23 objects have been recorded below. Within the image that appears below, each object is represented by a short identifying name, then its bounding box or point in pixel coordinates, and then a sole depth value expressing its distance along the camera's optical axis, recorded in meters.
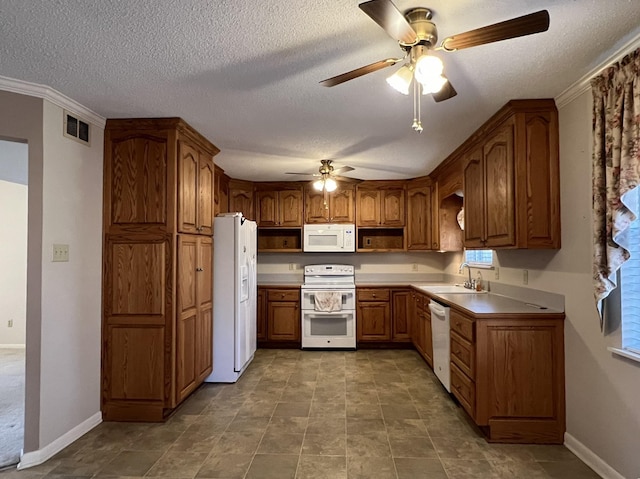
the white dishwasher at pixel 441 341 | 3.10
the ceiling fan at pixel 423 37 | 1.22
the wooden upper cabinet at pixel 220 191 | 4.34
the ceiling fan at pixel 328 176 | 3.94
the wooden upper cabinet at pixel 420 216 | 4.93
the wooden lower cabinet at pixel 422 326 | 3.90
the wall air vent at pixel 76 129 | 2.46
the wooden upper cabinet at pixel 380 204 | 5.10
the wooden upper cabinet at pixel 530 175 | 2.46
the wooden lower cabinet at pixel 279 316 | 4.87
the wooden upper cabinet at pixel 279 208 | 5.13
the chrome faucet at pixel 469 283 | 3.94
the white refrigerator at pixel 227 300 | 3.58
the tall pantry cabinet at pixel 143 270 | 2.75
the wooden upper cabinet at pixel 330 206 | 5.12
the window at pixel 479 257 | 3.73
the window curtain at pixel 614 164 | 1.75
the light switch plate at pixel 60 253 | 2.36
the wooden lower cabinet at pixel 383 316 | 4.82
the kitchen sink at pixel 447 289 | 3.79
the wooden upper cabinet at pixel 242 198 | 4.95
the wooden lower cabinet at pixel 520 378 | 2.40
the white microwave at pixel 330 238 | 5.04
